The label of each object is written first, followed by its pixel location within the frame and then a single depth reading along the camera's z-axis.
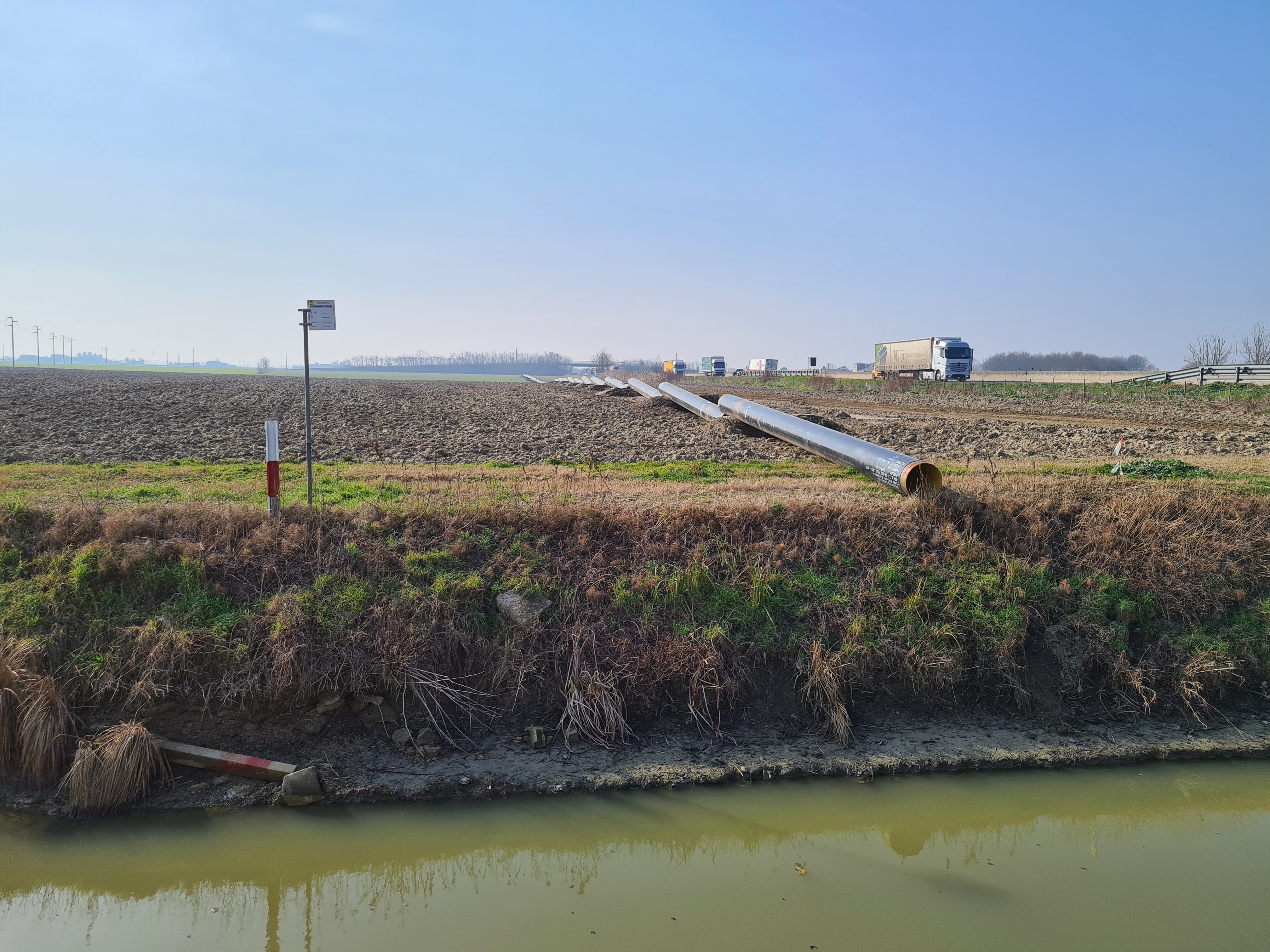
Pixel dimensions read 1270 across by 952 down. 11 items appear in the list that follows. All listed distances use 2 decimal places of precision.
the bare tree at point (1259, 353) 63.72
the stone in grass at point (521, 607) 8.58
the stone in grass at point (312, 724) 7.66
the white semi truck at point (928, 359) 54.09
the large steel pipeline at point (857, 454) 10.77
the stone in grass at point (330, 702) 7.79
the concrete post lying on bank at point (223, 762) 7.07
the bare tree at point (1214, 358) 63.97
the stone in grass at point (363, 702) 7.92
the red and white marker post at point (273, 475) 9.54
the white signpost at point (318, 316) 10.07
